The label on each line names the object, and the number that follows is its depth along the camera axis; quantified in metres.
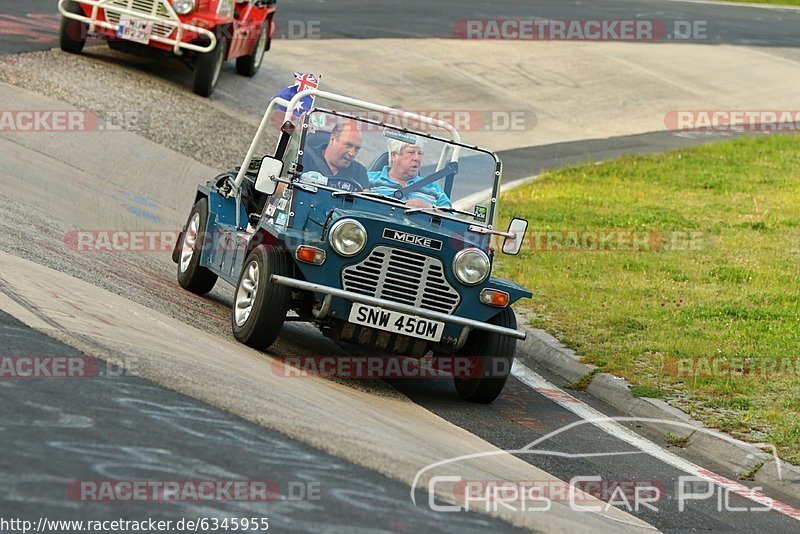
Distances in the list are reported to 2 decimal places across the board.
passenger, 19.22
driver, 19.20
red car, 37.69
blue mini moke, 17.45
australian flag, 20.58
